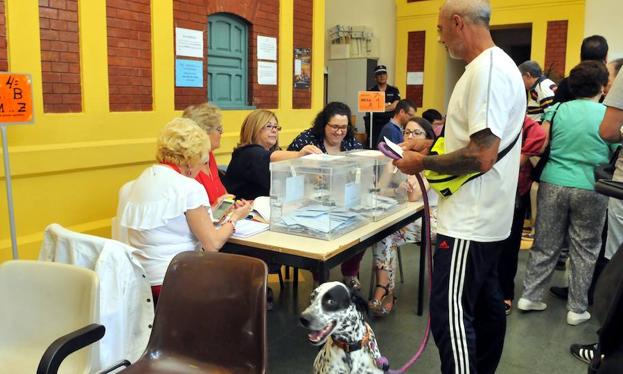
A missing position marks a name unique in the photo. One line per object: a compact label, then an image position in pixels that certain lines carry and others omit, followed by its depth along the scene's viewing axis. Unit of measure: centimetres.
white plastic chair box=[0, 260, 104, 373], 194
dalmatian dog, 195
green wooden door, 574
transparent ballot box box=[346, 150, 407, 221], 306
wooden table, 244
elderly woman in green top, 335
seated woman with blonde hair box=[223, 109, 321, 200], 349
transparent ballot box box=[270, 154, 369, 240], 279
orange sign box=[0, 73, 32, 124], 291
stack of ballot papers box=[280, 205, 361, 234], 271
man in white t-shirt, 204
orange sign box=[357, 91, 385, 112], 590
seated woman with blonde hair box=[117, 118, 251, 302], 246
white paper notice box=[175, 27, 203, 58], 520
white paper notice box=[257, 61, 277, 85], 620
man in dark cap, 814
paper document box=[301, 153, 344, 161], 307
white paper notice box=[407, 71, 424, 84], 1081
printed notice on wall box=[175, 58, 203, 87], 525
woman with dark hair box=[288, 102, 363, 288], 396
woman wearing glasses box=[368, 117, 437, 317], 367
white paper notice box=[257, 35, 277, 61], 615
